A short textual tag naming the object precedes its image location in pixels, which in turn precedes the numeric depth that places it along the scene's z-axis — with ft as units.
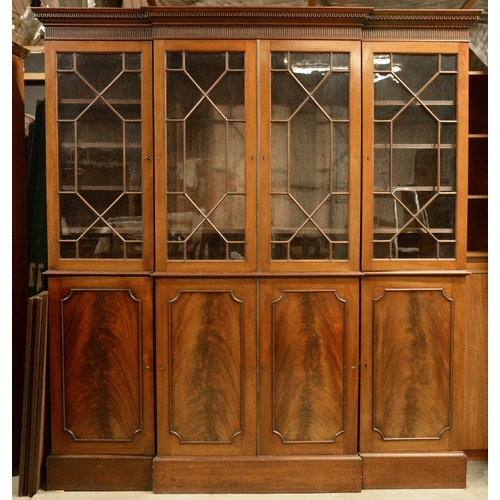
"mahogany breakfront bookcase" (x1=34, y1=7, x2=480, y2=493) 7.79
